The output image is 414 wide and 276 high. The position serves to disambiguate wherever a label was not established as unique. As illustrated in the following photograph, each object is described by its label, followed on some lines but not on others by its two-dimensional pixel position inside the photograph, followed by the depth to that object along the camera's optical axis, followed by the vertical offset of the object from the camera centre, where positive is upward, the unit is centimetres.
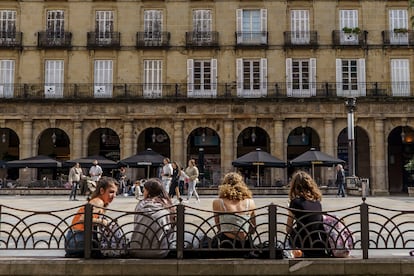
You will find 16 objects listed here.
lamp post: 2702 +241
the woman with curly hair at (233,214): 724 -70
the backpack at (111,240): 728 -108
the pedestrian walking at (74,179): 2298 -49
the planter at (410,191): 2909 -144
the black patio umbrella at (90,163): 2983 +35
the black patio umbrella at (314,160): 2813 +44
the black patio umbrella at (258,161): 2856 +40
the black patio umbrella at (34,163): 2956 +36
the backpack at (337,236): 720 -104
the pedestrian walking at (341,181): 2562 -72
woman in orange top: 728 -72
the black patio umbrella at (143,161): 2912 +45
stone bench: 709 -146
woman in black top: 712 -75
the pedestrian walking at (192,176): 2058 -33
